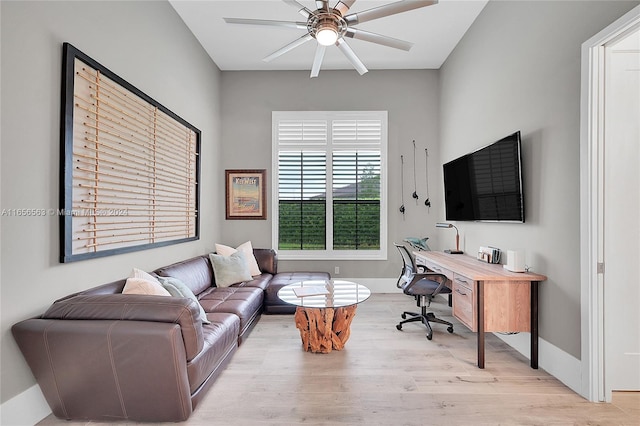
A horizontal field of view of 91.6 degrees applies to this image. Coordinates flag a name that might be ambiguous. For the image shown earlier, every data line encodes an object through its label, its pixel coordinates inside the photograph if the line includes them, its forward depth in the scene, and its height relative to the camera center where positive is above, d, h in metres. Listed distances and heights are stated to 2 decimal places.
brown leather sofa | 1.64 -0.76
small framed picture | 4.89 +0.34
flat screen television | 2.75 +0.33
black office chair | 3.16 -0.74
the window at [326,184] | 4.89 +0.49
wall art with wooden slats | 2.01 +0.39
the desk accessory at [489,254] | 3.06 -0.40
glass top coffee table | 2.73 -0.93
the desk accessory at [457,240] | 4.02 -0.32
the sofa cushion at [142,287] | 2.19 -0.52
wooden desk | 2.48 -0.71
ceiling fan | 2.28 +1.51
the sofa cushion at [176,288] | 2.44 -0.60
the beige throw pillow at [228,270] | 3.76 -0.69
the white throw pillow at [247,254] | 4.27 -0.55
